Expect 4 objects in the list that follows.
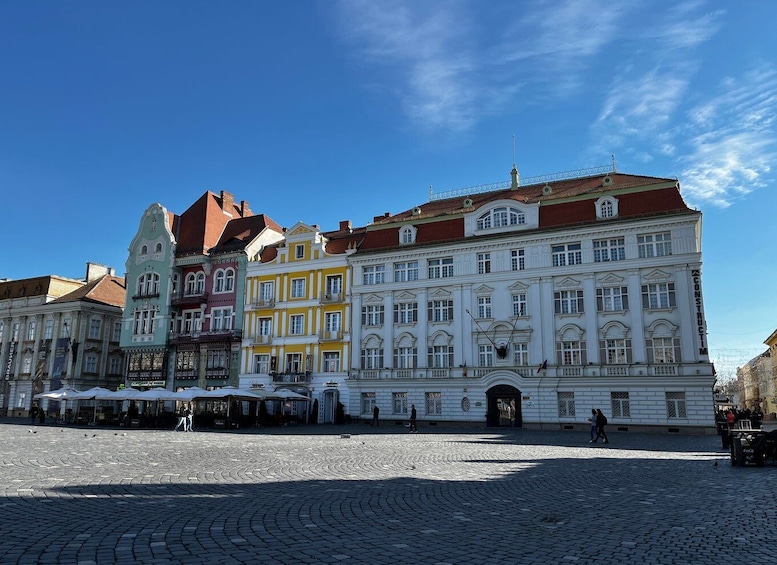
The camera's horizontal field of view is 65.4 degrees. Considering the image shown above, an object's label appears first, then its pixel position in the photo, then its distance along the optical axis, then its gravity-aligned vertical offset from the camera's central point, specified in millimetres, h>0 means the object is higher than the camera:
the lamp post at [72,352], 60469 +5480
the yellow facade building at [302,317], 49000 +7596
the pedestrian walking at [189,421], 35791 -747
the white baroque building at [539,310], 38375 +6928
